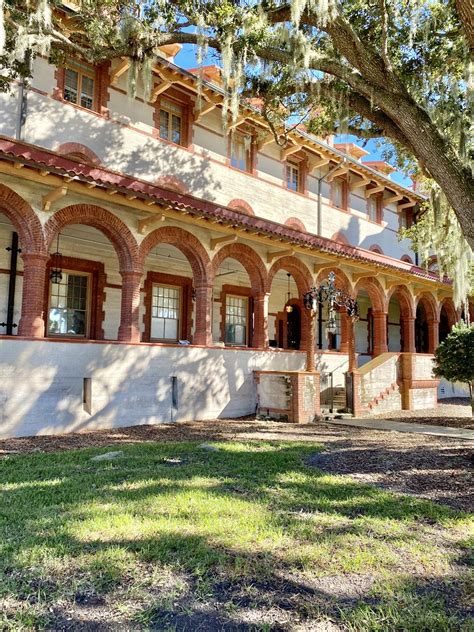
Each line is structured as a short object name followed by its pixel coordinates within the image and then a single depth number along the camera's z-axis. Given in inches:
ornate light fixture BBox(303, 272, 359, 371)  532.8
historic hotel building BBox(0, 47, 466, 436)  370.6
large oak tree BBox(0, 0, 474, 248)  274.4
